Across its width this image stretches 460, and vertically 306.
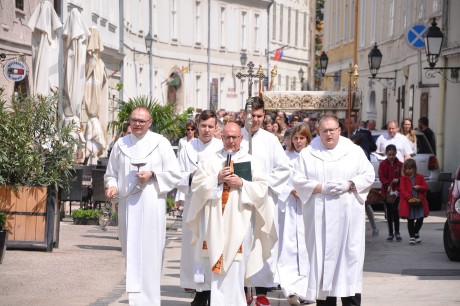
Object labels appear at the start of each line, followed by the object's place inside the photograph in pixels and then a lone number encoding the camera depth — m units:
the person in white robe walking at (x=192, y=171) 11.97
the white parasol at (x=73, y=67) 22.05
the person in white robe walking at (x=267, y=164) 11.87
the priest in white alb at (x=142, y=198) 11.52
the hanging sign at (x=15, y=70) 25.75
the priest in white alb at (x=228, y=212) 10.81
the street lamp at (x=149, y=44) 46.94
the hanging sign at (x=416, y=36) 27.86
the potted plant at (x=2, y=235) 13.76
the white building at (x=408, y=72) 29.14
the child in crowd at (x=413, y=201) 18.30
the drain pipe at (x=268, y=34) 74.12
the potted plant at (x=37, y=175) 15.23
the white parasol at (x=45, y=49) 20.89
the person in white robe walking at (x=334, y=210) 11.38
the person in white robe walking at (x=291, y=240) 12.89
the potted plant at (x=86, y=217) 20.03
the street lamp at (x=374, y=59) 32.38
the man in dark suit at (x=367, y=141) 22.51
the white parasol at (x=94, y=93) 23.11
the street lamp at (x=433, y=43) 24.55
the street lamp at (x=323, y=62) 42.53
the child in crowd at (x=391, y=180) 18.95
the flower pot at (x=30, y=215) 15.35
